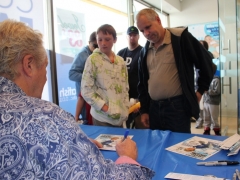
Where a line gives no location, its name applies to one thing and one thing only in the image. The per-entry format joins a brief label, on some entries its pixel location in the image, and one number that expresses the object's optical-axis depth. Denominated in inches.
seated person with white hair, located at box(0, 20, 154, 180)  21.5
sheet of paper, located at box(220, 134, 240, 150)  45.6
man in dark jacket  68.9
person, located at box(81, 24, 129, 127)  70.7
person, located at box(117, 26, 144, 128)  107.7
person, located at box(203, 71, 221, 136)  147.8
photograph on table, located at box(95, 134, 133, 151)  51.7
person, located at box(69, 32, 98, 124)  103.9
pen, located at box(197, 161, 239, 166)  39.3
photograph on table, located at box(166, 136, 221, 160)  44.8
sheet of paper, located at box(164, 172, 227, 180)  35.2
